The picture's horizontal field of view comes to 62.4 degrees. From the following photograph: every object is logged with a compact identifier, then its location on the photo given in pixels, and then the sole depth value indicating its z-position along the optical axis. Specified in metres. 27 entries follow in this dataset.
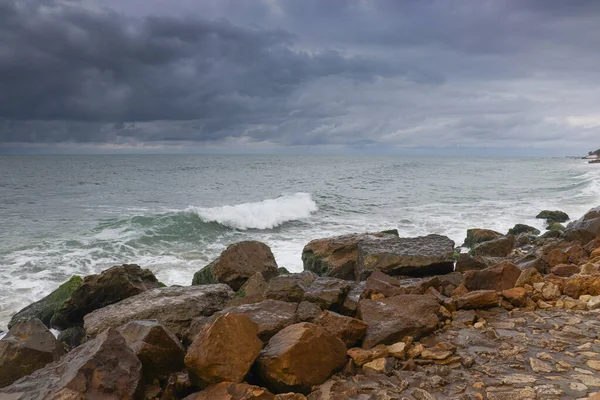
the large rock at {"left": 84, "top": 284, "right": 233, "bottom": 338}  6.46
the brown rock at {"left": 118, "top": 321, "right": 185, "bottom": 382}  4.67
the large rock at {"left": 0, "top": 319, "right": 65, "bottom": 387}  5.61
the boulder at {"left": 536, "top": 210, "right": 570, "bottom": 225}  21.03
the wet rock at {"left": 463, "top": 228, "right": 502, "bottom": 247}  14.90
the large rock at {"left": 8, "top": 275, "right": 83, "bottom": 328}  8.84
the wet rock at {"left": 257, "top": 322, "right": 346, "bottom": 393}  4.31
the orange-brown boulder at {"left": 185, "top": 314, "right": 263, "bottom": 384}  4.22
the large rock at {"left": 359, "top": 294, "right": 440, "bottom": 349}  5.11
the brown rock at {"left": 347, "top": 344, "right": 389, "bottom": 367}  4.74
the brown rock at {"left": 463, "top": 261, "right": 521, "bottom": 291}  6.79
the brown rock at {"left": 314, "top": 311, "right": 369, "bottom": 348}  5.04
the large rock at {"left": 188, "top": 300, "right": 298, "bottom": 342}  5.04
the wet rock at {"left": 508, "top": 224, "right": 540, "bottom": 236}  17.52
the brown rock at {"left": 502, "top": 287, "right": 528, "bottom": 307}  6.29
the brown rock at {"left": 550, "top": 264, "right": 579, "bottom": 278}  7.33
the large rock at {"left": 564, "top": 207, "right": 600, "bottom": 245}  10.69
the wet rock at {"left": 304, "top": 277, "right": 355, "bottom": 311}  6.00
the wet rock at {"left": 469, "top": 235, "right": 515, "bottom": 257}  11.91
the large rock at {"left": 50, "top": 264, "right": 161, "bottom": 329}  8.59
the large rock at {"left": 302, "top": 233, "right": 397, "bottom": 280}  10.11
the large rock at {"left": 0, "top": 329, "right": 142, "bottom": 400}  4.02
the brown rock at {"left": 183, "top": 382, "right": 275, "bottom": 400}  4.01
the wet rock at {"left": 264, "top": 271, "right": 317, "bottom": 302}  6.27
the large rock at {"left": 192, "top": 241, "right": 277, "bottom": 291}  9.27
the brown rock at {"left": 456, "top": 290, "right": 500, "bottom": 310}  6.21
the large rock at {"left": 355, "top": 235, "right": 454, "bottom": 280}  8.21
